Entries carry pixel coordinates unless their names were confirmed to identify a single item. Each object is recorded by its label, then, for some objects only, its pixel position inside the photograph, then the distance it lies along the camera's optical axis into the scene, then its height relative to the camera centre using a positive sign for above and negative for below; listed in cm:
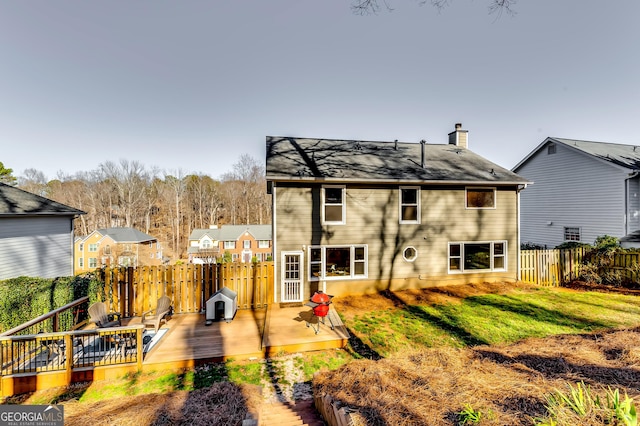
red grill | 712 -254
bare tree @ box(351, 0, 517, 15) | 387 +320
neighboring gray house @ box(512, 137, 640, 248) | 1378 +120
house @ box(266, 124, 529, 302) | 984 -35
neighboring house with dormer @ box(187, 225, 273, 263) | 4028 -415
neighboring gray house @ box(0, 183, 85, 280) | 1041 -81
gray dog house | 782 -282
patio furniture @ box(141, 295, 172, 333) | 684 -272
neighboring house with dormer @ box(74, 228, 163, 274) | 3281 -418
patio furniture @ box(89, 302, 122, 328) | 633 -248
